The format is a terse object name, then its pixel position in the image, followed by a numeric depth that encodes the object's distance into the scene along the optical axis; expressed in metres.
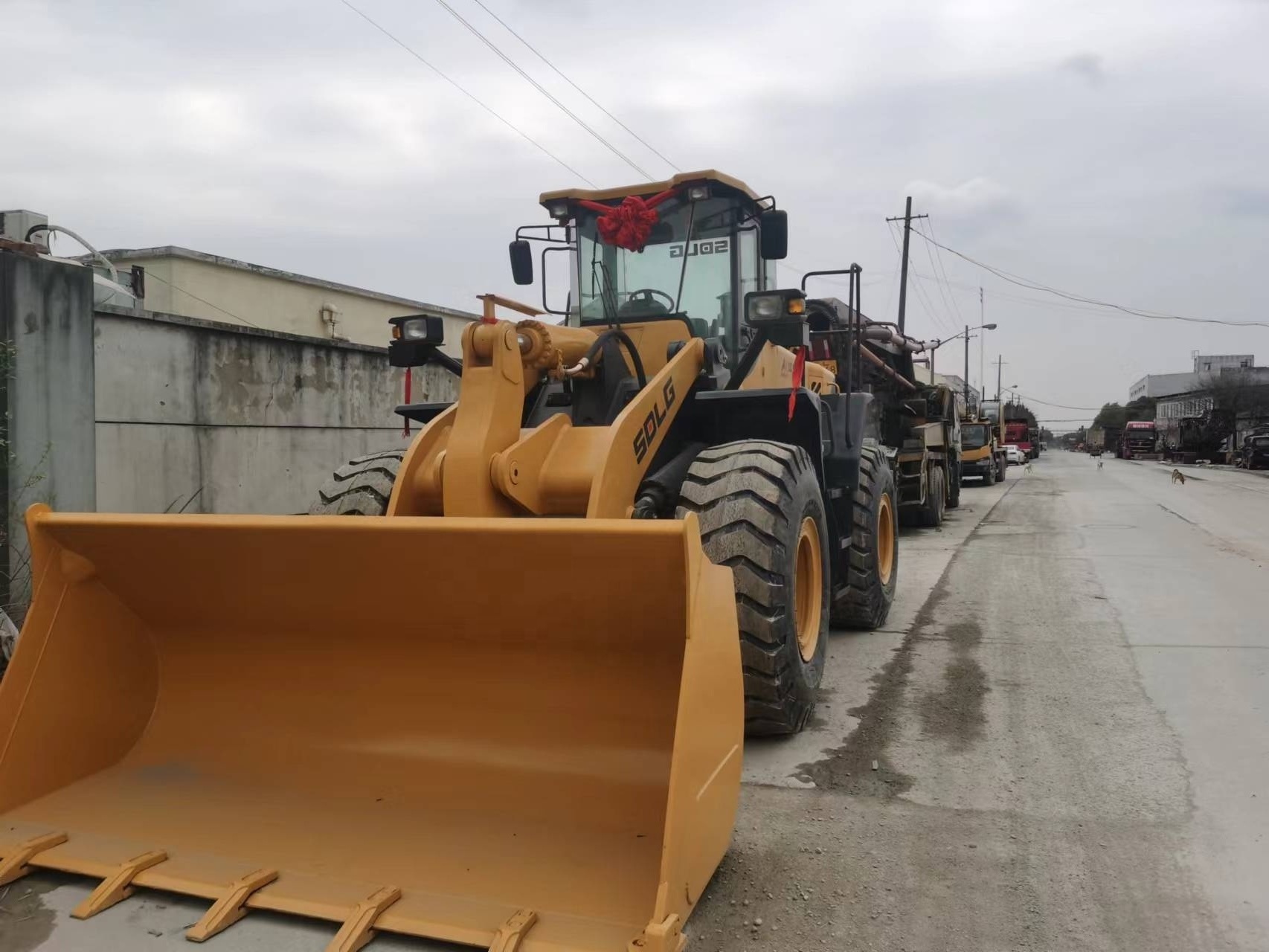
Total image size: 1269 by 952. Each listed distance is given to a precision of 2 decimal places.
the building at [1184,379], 85.60
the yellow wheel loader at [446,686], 2.67
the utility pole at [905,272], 30.78
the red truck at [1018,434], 52.06
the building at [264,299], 13.85
